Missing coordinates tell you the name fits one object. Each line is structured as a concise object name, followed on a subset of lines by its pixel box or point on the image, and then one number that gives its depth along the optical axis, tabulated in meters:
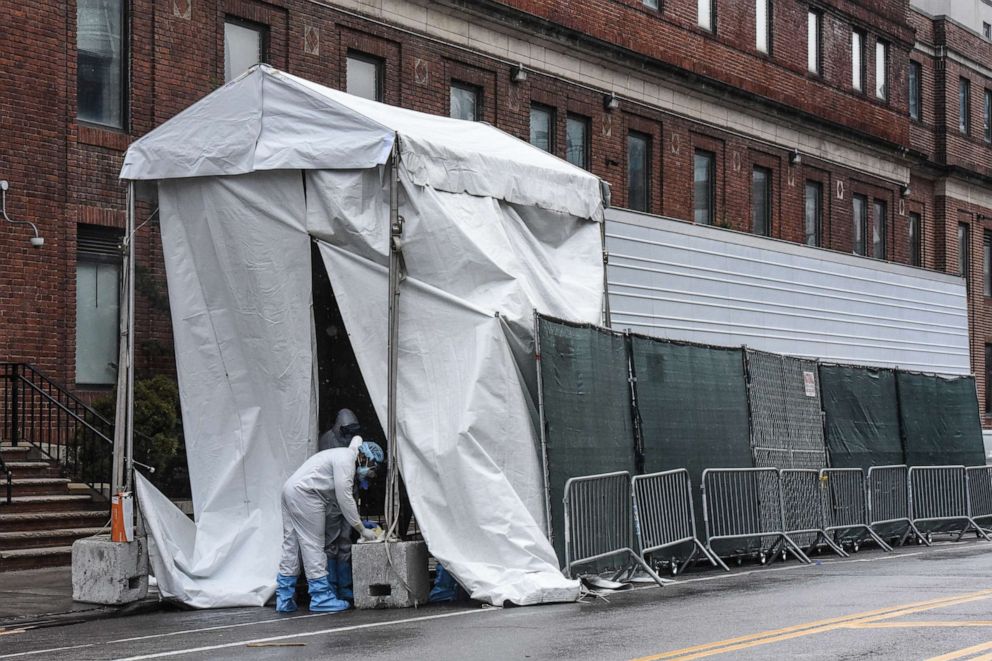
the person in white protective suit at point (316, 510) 13.45
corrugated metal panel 18.77
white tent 13.62
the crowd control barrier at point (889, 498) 20.85
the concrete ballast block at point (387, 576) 13.27
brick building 21.00
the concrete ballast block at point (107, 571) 13.78
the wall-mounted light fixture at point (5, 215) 20.33
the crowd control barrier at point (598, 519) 14.00
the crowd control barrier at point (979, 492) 23.66
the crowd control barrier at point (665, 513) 15.62
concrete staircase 17.23
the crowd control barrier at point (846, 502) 19.81
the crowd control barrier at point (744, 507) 17.27
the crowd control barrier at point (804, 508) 18.80
